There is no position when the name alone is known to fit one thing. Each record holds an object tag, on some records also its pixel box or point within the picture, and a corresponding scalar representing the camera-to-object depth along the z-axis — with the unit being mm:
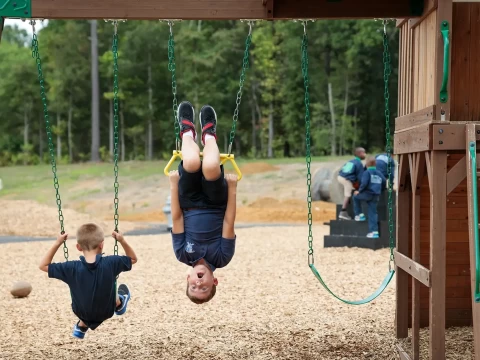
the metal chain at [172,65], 6462
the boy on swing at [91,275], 6117
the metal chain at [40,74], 6363
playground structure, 6059
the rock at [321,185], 24766
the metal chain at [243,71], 6439
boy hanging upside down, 6195
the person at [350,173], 14803
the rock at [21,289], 10672
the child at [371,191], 13984
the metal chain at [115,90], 6363
